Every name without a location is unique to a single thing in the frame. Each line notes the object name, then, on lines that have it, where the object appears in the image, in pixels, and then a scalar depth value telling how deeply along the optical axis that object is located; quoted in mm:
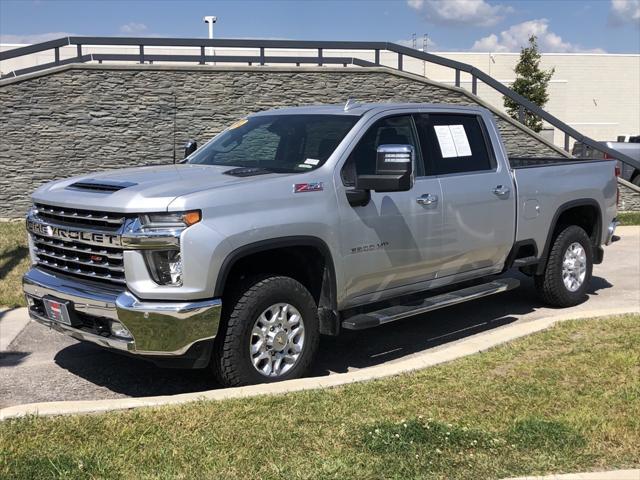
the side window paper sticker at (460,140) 6277
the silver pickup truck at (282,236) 4359
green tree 31641
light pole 26406
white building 38312
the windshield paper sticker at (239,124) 6280
